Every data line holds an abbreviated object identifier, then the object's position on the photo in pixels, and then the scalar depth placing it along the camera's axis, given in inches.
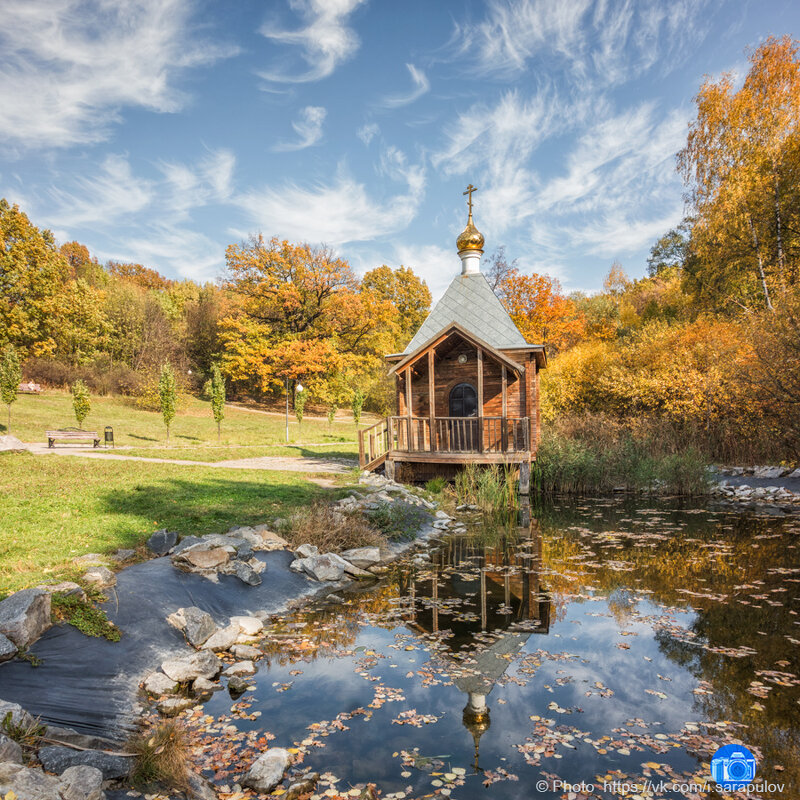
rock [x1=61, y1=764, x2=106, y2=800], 107.1
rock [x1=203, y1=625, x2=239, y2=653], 201.6
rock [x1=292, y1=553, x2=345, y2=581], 286.7
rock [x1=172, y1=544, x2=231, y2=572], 248.5
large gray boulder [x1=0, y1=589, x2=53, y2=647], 159.9
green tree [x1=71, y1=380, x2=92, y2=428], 773.3
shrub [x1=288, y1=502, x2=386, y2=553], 317.4
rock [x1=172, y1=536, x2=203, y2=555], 262.1
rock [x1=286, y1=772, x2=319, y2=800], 123.5
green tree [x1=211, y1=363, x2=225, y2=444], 864.3
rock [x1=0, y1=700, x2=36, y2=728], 124.8
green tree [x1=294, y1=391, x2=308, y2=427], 1047.6
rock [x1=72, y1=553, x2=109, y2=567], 227.0
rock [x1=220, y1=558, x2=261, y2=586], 254.1
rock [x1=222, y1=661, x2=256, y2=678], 185.6
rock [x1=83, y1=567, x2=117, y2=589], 206.4
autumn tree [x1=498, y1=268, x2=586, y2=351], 1162.0
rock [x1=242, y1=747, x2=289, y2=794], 125.1
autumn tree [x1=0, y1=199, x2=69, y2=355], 987.8
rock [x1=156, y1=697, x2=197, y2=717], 159.0
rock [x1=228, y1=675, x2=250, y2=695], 174.7
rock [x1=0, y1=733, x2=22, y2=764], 110.0
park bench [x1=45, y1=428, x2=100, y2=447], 649.6
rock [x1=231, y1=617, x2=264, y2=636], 217.3
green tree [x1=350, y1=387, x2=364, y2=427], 1073.5
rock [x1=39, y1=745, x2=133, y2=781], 117.7
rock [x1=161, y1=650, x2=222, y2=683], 176.2
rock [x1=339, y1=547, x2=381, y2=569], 311.7
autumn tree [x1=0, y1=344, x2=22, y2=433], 757.6
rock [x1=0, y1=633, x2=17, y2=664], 151.5
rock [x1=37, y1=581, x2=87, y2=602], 188.2
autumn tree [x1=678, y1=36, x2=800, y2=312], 729.6
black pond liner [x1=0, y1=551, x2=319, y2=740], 145.3
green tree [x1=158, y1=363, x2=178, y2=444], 808.9
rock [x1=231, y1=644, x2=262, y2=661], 198.1
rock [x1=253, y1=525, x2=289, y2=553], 293.8
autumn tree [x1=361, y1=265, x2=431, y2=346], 1904.5
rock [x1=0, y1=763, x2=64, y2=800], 100.3
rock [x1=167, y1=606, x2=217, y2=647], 201.0
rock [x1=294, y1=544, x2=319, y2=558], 298.3
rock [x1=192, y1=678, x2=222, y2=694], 172.7
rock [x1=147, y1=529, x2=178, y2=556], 264.3
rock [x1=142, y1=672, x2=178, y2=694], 167.2
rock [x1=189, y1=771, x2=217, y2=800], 120.6
